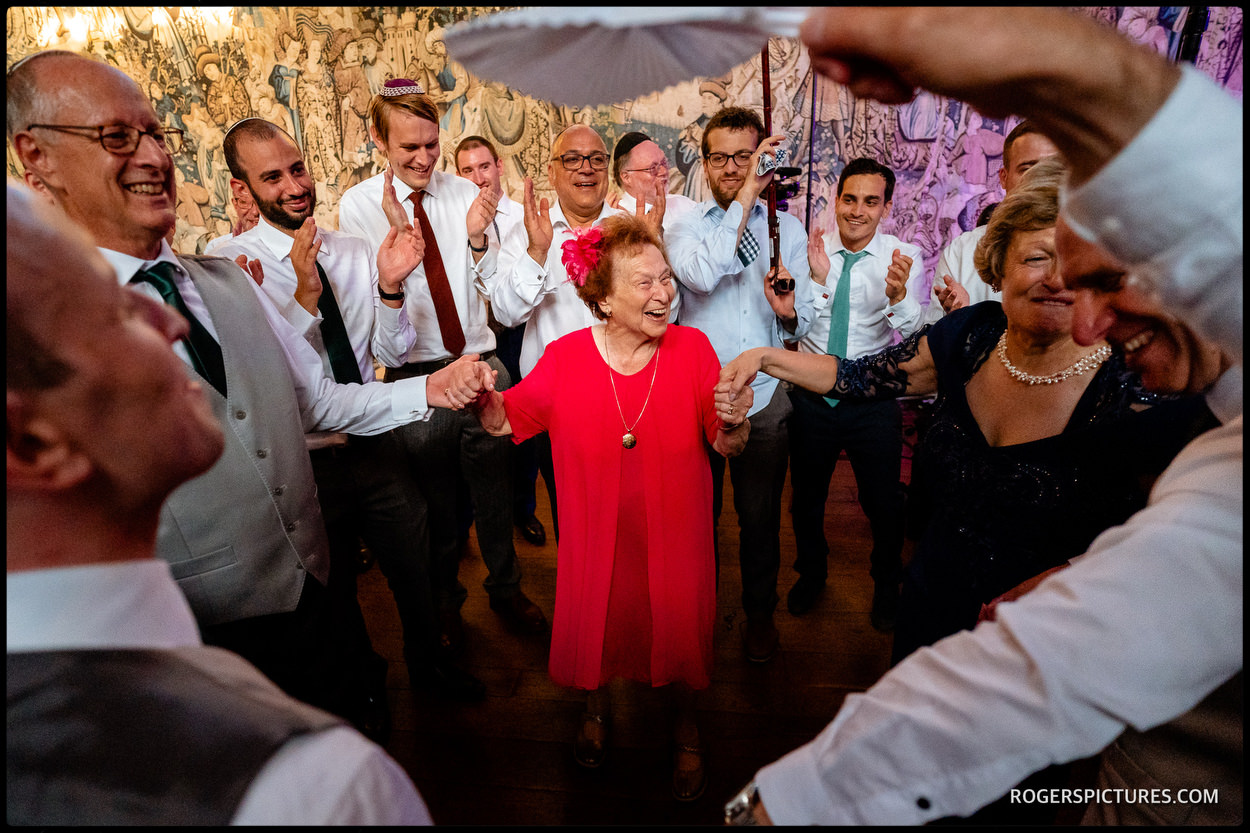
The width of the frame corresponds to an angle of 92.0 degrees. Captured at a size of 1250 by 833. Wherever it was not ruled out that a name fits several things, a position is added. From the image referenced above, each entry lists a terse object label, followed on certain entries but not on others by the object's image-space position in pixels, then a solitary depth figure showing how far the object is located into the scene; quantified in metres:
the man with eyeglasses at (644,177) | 3.37
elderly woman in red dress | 1.95
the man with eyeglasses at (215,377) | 1.31
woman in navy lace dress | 1.34
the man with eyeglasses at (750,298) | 2.68
